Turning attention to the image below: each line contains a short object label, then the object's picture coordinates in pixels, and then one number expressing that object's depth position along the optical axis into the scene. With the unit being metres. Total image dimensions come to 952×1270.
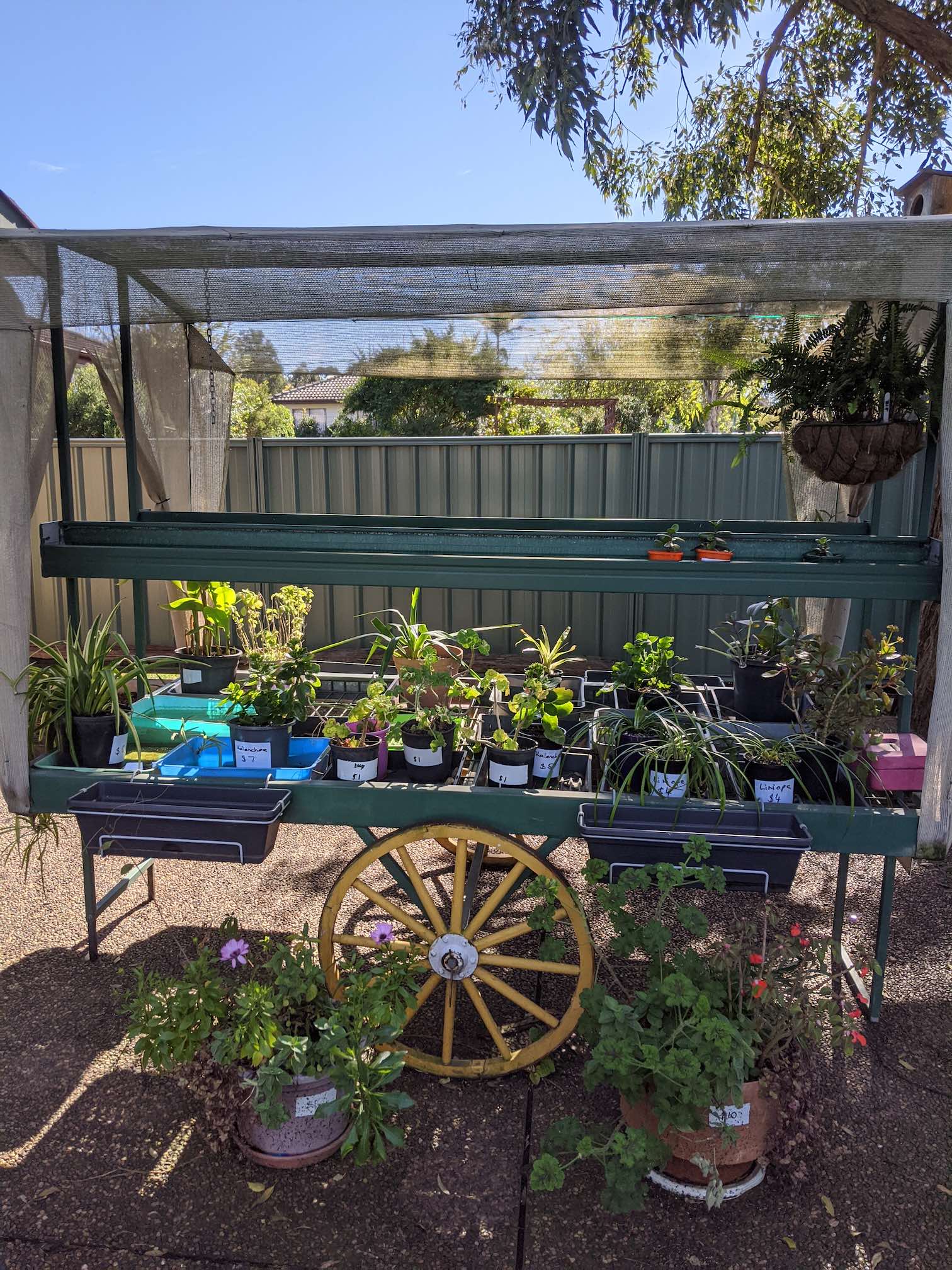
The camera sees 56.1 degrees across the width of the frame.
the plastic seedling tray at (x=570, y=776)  2.38
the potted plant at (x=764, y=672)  2.74
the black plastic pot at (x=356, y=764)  2.35
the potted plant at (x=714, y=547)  2.34
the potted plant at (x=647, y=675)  2.69
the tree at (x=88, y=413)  16.25
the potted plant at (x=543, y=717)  2.37
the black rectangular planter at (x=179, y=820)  2.18
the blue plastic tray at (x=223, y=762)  2.38
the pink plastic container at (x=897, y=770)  2.31
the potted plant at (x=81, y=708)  2.46
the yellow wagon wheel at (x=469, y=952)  2.26
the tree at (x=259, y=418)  16.52
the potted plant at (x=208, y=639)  3.08
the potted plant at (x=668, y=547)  2.35
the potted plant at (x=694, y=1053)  1.82
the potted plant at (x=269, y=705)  2.40
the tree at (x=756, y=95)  4.82
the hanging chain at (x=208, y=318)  2.55
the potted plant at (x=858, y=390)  2.46
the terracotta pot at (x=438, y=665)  2.65
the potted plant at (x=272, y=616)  2.96
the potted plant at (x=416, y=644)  2.61
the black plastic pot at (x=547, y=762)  2.36
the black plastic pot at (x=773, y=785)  2.23
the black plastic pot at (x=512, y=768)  2.33
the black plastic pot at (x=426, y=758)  2.36
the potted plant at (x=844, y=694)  2.31
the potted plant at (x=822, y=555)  2.32
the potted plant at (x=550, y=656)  2.74
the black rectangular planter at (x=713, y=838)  2.10
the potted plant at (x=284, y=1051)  1.95
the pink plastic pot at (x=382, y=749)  2.40
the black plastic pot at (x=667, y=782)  2.22
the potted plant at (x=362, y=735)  2.35
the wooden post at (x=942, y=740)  2.05
